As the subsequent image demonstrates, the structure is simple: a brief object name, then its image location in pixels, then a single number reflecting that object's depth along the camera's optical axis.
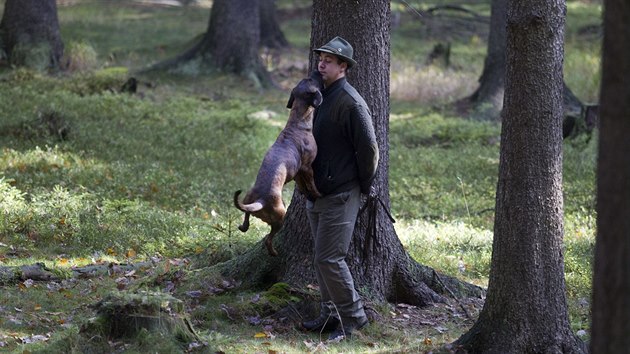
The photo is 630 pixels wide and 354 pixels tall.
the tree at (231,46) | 47.70
